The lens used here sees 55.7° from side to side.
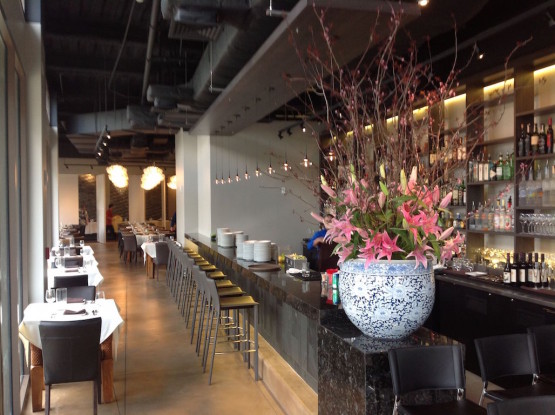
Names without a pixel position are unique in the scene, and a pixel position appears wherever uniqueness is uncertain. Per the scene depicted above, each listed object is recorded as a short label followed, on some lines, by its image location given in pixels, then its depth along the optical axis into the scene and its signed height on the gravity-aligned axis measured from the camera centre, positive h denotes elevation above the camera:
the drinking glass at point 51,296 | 4.71 -0.85
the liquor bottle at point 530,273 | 4.02 -0.57
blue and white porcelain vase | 2.32 -0.43
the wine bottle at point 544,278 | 3.98 -0.60
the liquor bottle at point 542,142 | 5.00 +0.54
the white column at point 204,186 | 10.51 +0.34
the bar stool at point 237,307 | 4.84 -1.04
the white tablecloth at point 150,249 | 11.38 -1.01
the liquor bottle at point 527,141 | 5.14 +0.57
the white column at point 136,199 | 22.53 +0.17
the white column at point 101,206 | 21.08 -0.11
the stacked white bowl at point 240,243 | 6.31 -0.53
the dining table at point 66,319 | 4.11 -1.00
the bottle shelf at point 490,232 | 5.27 -0.34
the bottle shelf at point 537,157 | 4.87 +0.40
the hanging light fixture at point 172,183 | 18.95 +0.71
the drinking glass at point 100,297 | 4.77 -0.88
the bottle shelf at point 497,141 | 5.40 +0.61
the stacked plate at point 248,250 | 6.07 -0.56
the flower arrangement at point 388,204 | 2.27 -0.01
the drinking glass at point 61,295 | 4.56 -0.79
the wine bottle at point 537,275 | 3.98 -0.58
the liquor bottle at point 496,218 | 5.53 -0.20
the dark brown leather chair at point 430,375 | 2.23 -0.77
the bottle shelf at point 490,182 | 5.40 +0.18
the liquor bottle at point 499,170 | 5.46 +0.31
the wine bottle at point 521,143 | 5.21 +0.56
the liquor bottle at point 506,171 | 5.38 +0.29
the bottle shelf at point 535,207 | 4.90 -0.08
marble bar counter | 2.30 -0.75
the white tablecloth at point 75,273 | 6.82 -0.92
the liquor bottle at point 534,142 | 5.06 +0.55
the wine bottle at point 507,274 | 4.20 -0.60
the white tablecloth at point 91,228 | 23.16 -1.07
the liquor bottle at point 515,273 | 4.11 -0.58
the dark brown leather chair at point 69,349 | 3.69 -1.03
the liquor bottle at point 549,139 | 4.93 +0.56
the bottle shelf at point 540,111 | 4.97 +0.85
